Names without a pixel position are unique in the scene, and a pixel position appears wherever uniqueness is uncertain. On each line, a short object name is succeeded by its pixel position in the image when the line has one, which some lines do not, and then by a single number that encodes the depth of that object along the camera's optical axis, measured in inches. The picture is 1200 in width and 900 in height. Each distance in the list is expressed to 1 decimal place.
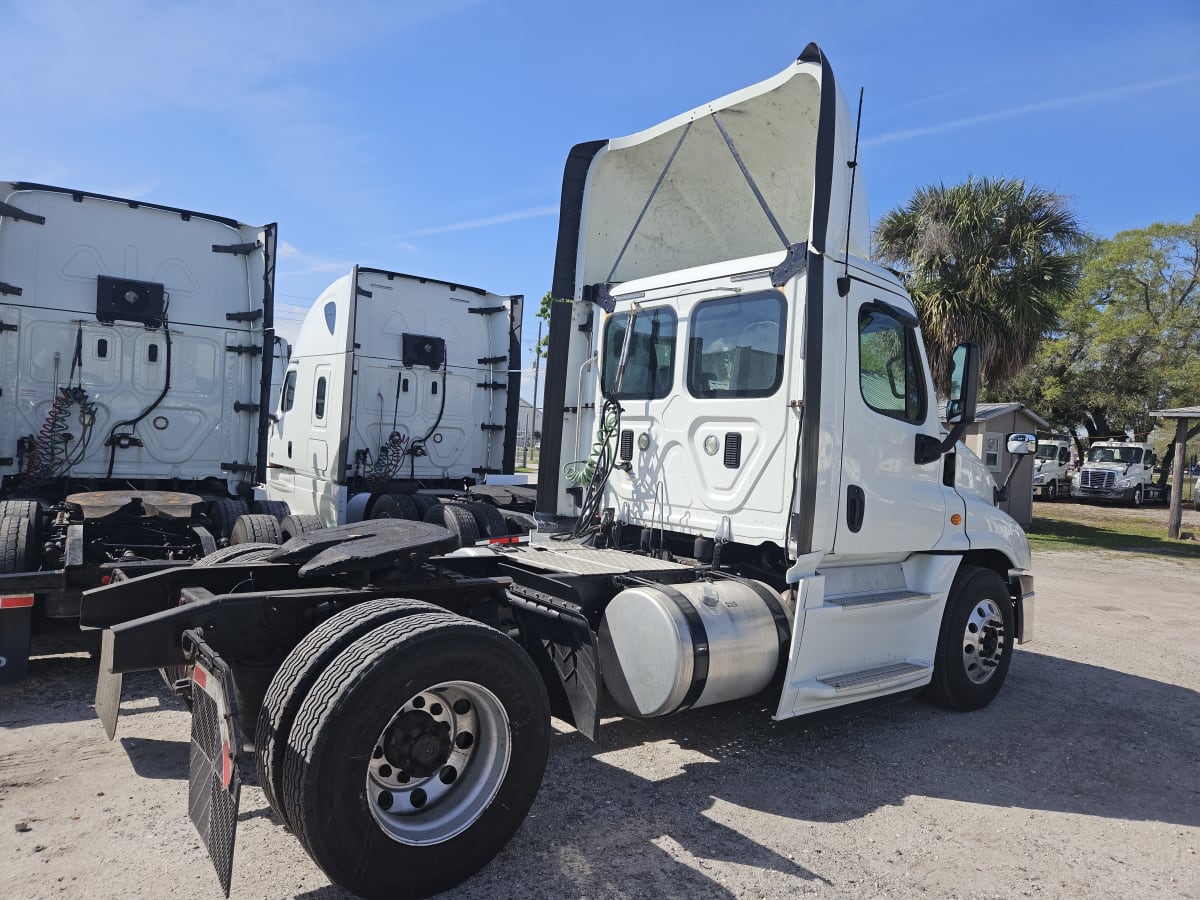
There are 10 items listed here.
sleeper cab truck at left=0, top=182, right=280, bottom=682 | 272.1
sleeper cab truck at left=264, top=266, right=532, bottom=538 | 360.5
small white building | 762.8
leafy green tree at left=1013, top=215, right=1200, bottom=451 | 1279.5
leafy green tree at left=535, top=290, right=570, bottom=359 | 790.7
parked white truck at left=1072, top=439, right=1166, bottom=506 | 1149.7
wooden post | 717.3
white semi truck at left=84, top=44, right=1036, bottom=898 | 118.6
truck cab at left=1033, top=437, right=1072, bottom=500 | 1176.2
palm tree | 643.5
